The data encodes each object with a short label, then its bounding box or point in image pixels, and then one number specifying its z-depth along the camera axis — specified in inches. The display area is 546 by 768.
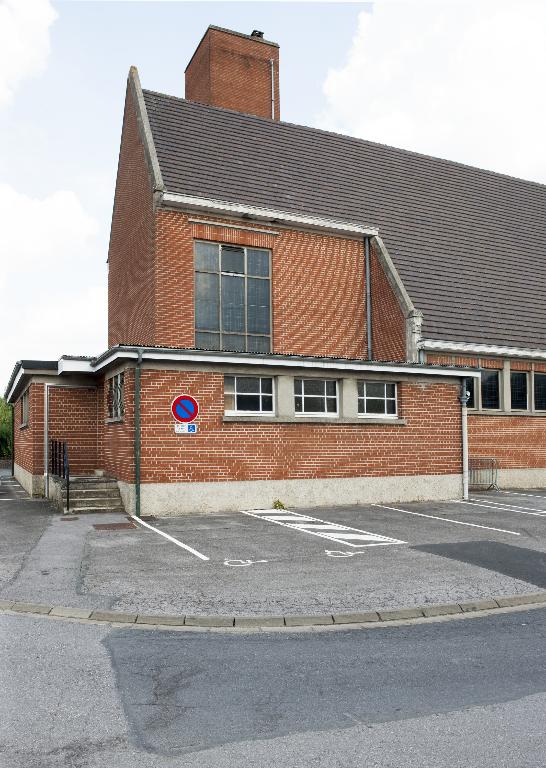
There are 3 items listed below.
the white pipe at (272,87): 1224.2
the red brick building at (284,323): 615.2
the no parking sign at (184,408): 587.8
